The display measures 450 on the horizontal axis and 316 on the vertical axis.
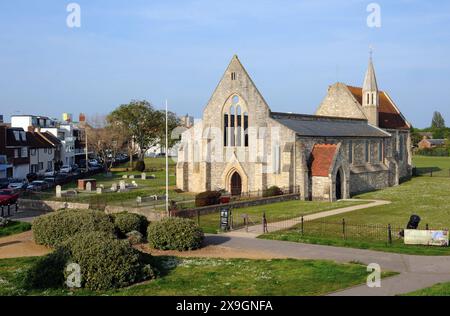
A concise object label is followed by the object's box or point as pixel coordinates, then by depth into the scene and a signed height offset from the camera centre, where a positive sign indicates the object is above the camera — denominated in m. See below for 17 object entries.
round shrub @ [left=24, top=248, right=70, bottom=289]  17.52 -4.26
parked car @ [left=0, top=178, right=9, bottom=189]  53.25 -3.20
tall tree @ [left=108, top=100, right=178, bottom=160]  88.58 +5.72
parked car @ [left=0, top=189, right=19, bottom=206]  40.03 -3.48
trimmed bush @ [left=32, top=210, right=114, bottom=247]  24.38 -3.56
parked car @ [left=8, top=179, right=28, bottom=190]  52.12 -3.29
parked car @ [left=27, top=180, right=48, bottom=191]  51.85 -3.46
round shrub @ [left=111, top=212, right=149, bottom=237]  26.41 -3.81
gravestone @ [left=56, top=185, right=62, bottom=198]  45.77 -3.53
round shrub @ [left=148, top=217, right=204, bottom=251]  23.91 -4.05
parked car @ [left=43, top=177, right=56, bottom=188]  55.81 -3.26
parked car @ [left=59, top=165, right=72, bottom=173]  78.81 -2.52
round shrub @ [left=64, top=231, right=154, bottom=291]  17.22 -3.90
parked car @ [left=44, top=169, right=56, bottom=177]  70.59 -2.88
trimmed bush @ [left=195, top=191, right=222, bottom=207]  38.66 -3.73
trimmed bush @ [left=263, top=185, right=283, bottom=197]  44.09 -3.68
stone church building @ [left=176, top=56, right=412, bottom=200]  45.75 -0.02
